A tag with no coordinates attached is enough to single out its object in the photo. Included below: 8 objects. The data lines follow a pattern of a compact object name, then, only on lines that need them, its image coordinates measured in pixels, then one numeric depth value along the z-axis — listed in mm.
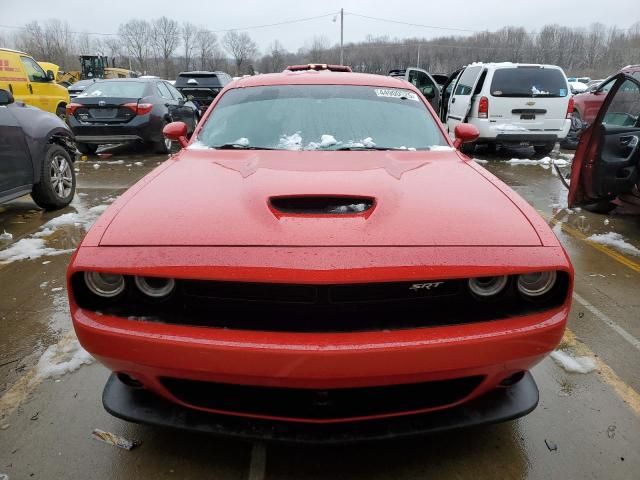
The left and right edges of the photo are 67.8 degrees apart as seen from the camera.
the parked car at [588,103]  11250
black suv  15429
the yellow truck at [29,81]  9188
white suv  9180
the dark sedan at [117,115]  9273
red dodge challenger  1561
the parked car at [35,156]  4754
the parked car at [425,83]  13181
